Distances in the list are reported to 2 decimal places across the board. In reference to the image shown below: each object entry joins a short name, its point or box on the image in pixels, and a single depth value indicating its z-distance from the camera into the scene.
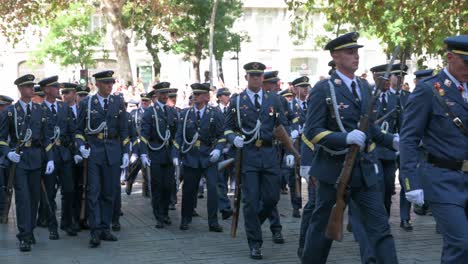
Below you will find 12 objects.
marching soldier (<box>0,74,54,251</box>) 9.35
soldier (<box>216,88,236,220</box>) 11.41
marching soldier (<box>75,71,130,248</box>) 9.77
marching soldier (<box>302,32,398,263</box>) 6.26
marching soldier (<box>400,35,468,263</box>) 5.48
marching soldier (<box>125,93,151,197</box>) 14.45
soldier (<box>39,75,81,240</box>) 10.34
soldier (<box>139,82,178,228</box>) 11.12
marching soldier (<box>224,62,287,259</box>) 8.67
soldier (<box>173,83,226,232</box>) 10.66
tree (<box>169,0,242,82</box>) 36.62
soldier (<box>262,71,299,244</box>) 9.38
